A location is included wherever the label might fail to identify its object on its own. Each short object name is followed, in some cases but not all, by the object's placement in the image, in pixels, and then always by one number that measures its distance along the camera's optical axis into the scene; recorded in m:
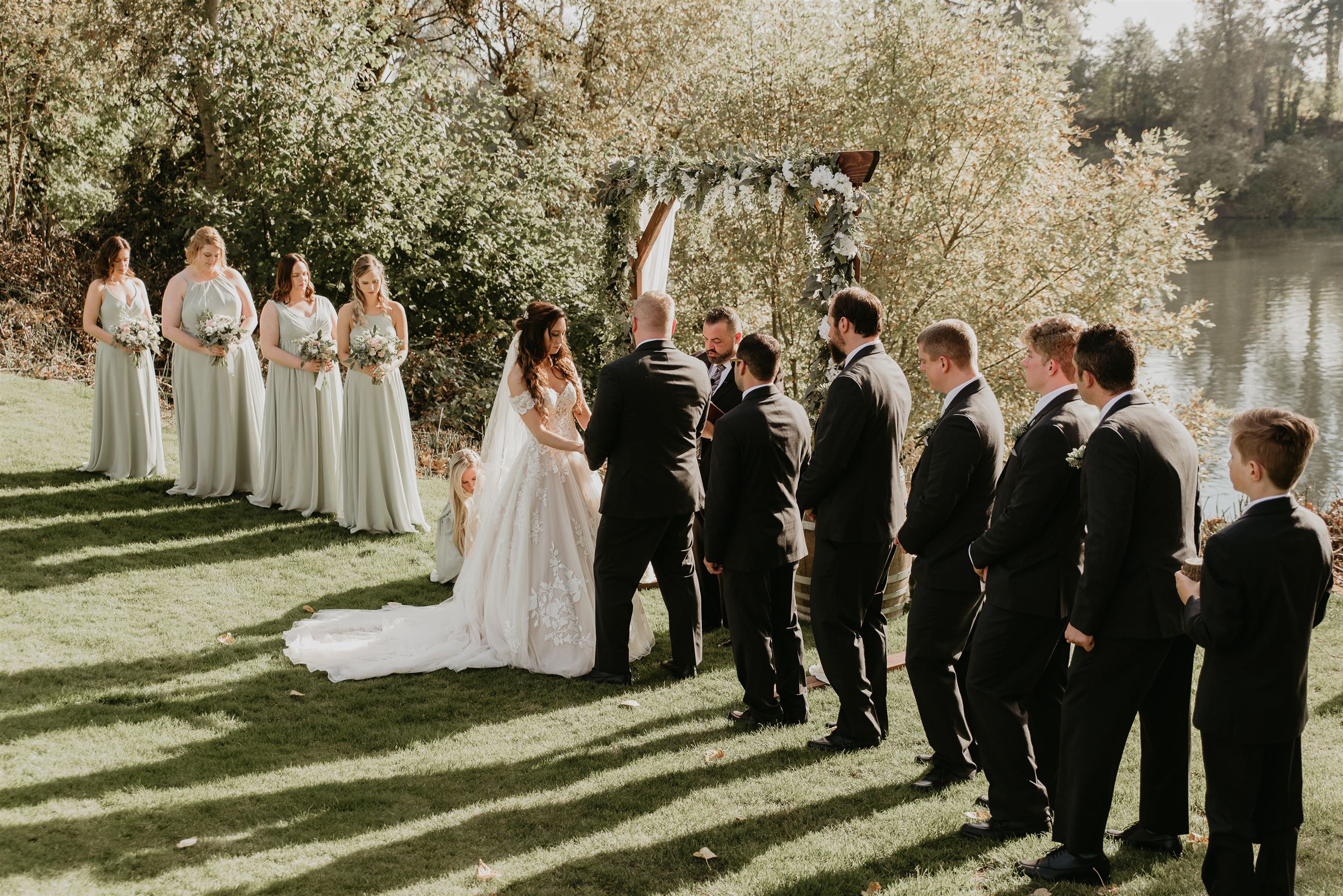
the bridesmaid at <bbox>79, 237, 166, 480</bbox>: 9.72
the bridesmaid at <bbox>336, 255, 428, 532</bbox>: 8.80
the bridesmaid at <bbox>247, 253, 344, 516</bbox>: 9.16
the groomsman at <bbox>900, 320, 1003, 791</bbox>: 4.48
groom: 5.85
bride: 6.46
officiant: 6.64
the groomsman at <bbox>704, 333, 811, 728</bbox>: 5.31
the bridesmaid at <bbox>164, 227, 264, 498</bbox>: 9.48
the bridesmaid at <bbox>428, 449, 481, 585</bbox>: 7.65
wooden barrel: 6.99
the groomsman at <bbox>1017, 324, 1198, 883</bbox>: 3.66
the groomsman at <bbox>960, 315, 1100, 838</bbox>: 4.00
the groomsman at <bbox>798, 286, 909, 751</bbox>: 4.97
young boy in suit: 3.34
